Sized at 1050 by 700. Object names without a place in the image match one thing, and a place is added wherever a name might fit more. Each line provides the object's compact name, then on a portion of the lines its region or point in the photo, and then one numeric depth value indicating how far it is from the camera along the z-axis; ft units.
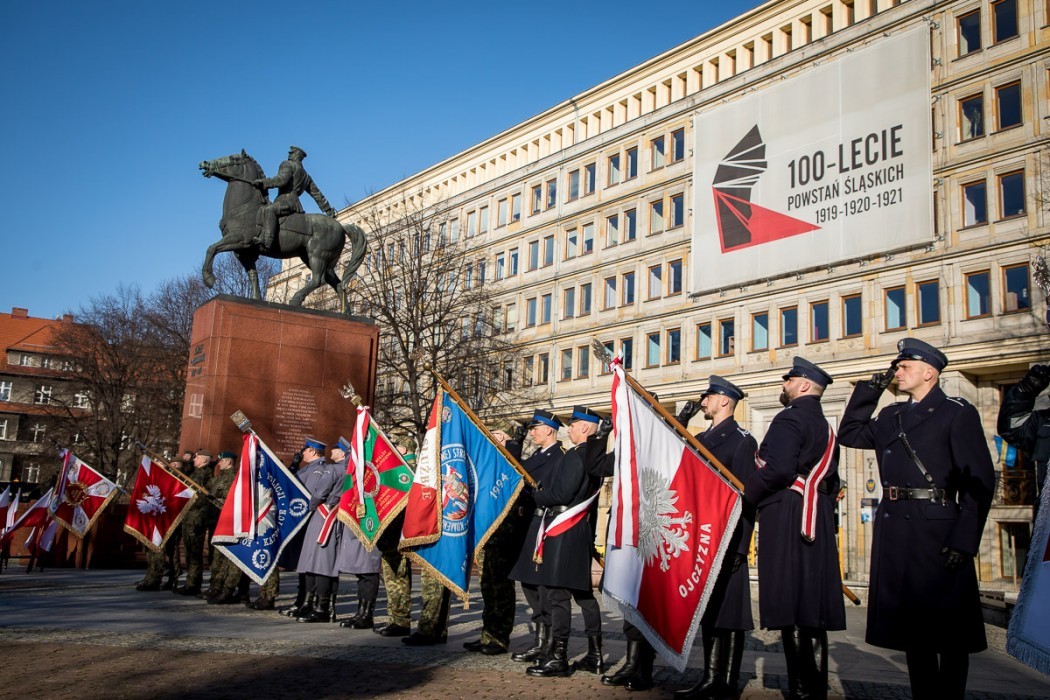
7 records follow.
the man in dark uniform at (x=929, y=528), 18.51
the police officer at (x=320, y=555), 38.32
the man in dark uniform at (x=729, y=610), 22.89
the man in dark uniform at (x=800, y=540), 21.25
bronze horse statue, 60.64
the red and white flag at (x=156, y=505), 49.96
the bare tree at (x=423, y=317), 111.75
